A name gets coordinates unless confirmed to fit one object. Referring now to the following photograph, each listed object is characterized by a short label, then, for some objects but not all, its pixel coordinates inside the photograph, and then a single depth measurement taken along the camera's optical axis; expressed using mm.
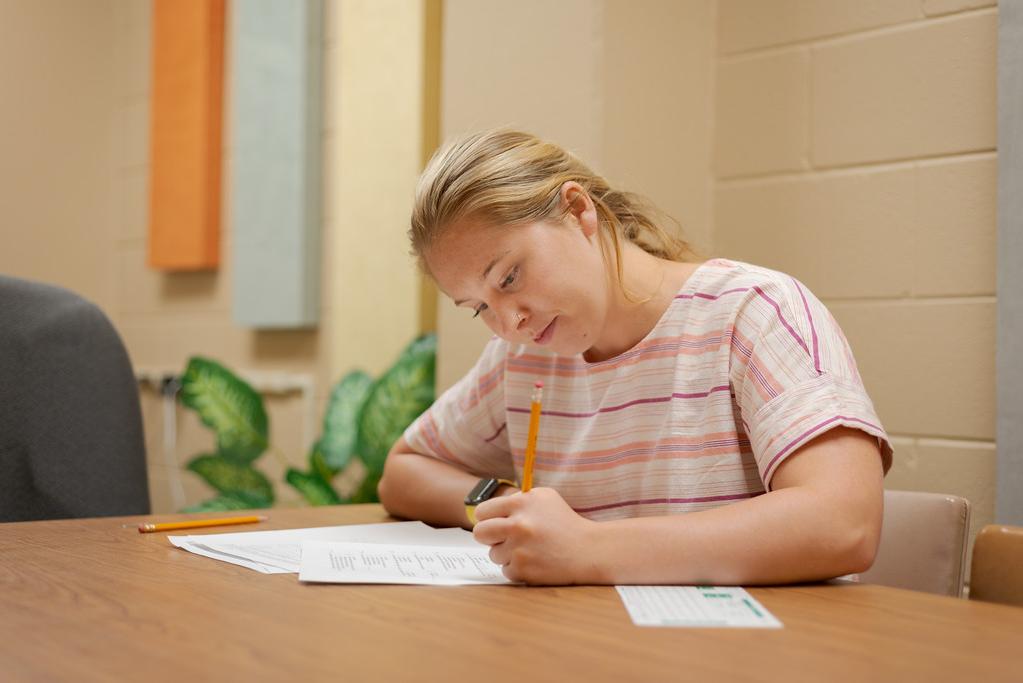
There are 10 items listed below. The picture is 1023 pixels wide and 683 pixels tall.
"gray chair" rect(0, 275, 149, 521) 1653
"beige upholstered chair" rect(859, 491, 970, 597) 1290
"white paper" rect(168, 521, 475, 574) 1157
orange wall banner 3594
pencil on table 1394
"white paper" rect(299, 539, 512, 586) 1039
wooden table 725
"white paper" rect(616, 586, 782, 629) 857
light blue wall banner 3244
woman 1030
